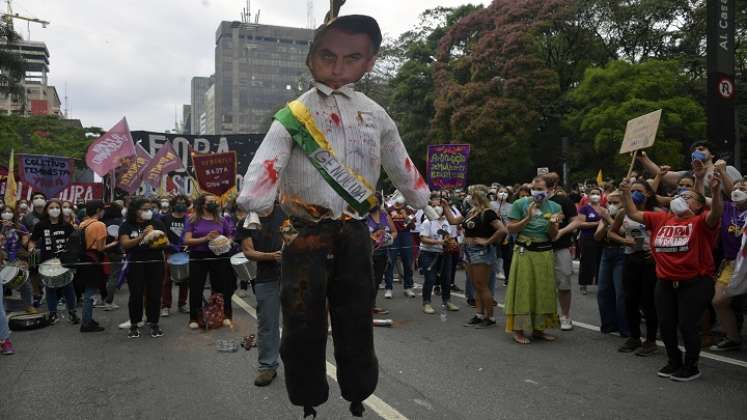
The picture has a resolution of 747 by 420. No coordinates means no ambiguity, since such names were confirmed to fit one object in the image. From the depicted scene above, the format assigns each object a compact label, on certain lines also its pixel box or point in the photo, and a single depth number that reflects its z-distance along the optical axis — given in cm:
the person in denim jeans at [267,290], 558
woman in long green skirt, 725
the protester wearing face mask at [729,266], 640
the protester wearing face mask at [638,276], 662
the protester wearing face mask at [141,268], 795
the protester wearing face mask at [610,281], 740
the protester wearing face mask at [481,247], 820
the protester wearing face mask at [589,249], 1054
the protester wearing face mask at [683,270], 546
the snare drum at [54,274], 838
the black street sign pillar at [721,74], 1045
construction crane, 11458
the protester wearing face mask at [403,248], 1101
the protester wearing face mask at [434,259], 933
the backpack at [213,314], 817
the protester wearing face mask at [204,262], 840
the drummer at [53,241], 893
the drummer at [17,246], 915
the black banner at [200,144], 1427
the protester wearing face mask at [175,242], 951
